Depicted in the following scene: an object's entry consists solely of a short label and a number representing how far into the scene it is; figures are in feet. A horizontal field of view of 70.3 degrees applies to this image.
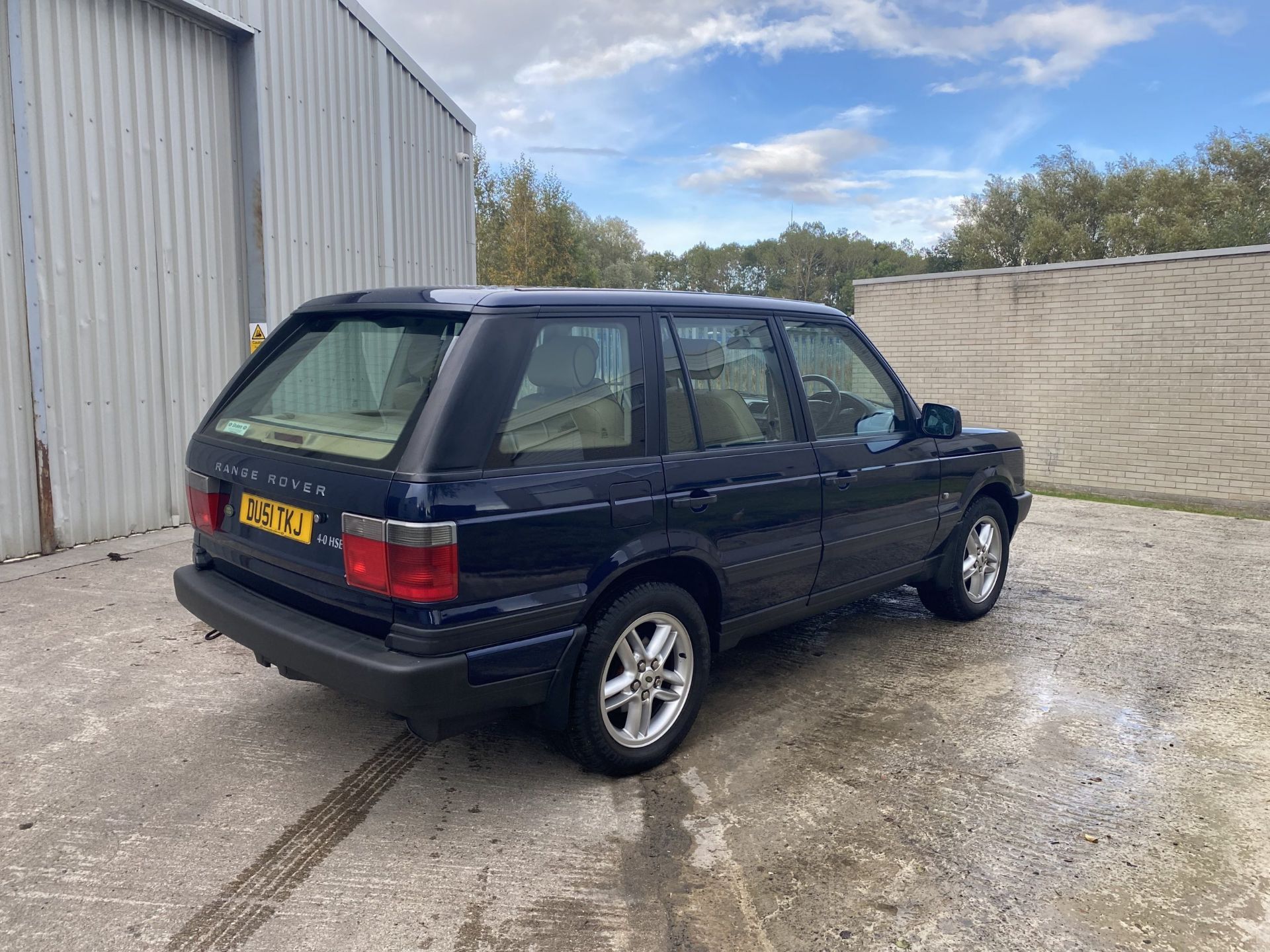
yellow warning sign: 26.22
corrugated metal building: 20.66
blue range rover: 9.21
